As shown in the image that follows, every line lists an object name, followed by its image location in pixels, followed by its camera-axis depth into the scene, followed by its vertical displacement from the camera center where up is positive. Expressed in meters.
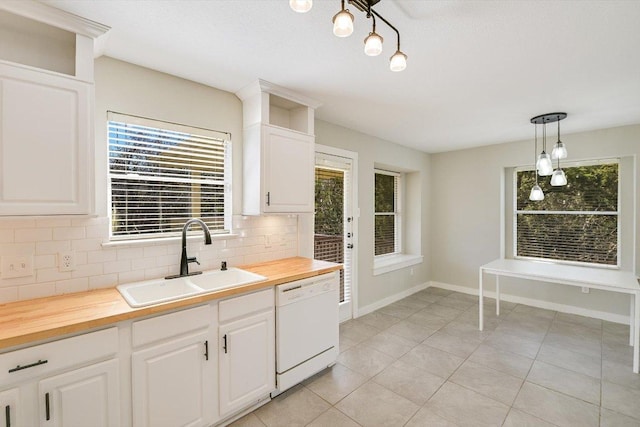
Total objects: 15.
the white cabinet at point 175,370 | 1.61 -0.92
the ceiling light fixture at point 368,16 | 1.08 +0.76
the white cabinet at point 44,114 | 1.50 +0.53
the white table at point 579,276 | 2.67 -0.70
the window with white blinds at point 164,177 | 2.12 +0.29
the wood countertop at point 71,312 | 1.31 -0.52
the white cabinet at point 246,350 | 1.95 -0.96
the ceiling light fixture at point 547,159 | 2.97 +0.53
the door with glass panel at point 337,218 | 3.60 -0.08
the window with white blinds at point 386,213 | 4.85 -0.02
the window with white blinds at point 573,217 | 3.87 -0.08
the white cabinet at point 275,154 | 2.55 +0.54
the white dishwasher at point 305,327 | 2.26 -0.96
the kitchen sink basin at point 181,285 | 1.93 -0.52
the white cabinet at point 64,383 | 1.27 -0.80
